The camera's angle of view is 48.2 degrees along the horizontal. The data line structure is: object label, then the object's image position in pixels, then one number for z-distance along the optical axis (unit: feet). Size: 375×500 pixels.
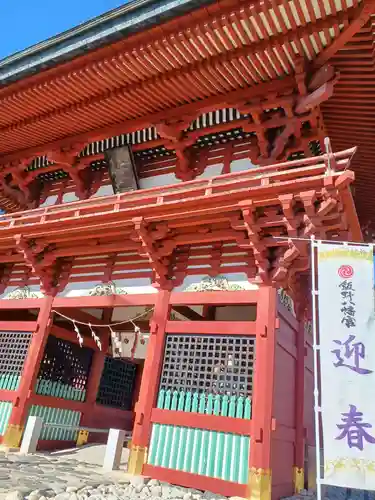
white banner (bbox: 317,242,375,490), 14.88
